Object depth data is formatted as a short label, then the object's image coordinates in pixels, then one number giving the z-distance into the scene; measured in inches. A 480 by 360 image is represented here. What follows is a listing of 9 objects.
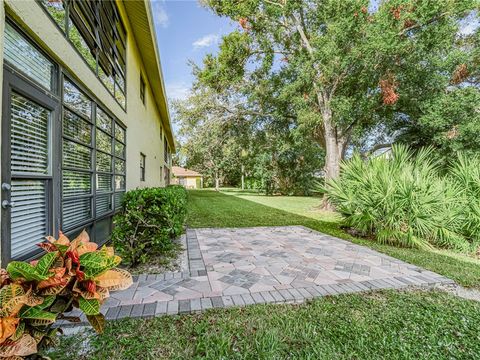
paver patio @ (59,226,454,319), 107.8
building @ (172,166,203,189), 1812.9
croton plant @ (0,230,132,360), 47.2
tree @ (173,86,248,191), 613.3
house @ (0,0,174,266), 86.9
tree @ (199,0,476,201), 352.5
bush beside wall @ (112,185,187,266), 143.9
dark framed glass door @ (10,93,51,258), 88.7
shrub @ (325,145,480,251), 211.2
